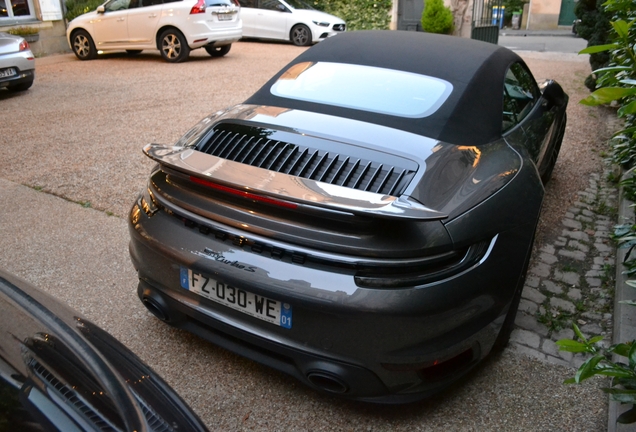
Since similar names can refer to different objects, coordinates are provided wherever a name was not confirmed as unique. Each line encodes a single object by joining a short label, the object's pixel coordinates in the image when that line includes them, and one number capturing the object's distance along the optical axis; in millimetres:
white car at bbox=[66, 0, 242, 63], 12266
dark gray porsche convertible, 2352
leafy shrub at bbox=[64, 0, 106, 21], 14398
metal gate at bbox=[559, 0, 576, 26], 26628
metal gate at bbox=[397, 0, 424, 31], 18906
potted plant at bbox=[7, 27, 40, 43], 13133
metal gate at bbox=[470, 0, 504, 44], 15430
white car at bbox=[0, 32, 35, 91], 8992
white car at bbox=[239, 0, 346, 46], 16281
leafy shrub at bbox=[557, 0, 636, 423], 1844
